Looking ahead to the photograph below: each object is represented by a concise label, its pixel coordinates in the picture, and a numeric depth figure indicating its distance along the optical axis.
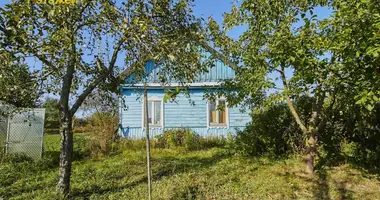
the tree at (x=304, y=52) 4.41
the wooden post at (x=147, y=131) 3.95
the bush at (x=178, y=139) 11.70
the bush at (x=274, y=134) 8.35
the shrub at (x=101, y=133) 10.56
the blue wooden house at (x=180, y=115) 14.17
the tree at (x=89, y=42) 3.73
